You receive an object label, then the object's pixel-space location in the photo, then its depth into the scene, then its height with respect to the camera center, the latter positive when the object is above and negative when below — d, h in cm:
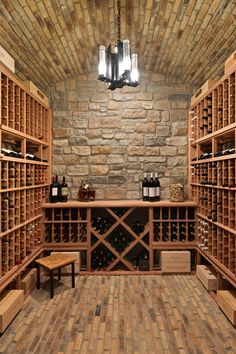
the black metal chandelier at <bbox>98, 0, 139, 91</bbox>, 226 +99
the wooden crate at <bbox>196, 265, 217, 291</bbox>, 306 -121
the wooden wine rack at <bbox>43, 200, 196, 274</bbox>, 373 -79
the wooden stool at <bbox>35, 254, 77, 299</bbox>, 295 -100
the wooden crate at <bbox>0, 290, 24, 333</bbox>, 229 -120
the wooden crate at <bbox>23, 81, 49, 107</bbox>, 329 +114
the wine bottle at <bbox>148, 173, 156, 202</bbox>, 386 -23
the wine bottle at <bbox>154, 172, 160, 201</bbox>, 389 -18
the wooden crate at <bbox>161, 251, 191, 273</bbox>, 366 -117
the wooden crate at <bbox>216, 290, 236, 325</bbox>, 238 -120
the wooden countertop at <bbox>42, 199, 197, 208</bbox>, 368 -38
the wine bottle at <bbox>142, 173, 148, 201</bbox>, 393 -19
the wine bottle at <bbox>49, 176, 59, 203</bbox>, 387 -23
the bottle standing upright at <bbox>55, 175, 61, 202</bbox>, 393 -18
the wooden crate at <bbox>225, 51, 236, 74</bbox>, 254 +115
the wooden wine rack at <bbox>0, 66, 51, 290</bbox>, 259 +0
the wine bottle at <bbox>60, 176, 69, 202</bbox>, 392 -22
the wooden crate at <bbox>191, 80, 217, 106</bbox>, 329 +117
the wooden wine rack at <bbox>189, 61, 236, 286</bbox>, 264 +4
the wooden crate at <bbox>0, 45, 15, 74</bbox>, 249 +116
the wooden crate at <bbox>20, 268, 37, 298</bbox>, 297 -121
